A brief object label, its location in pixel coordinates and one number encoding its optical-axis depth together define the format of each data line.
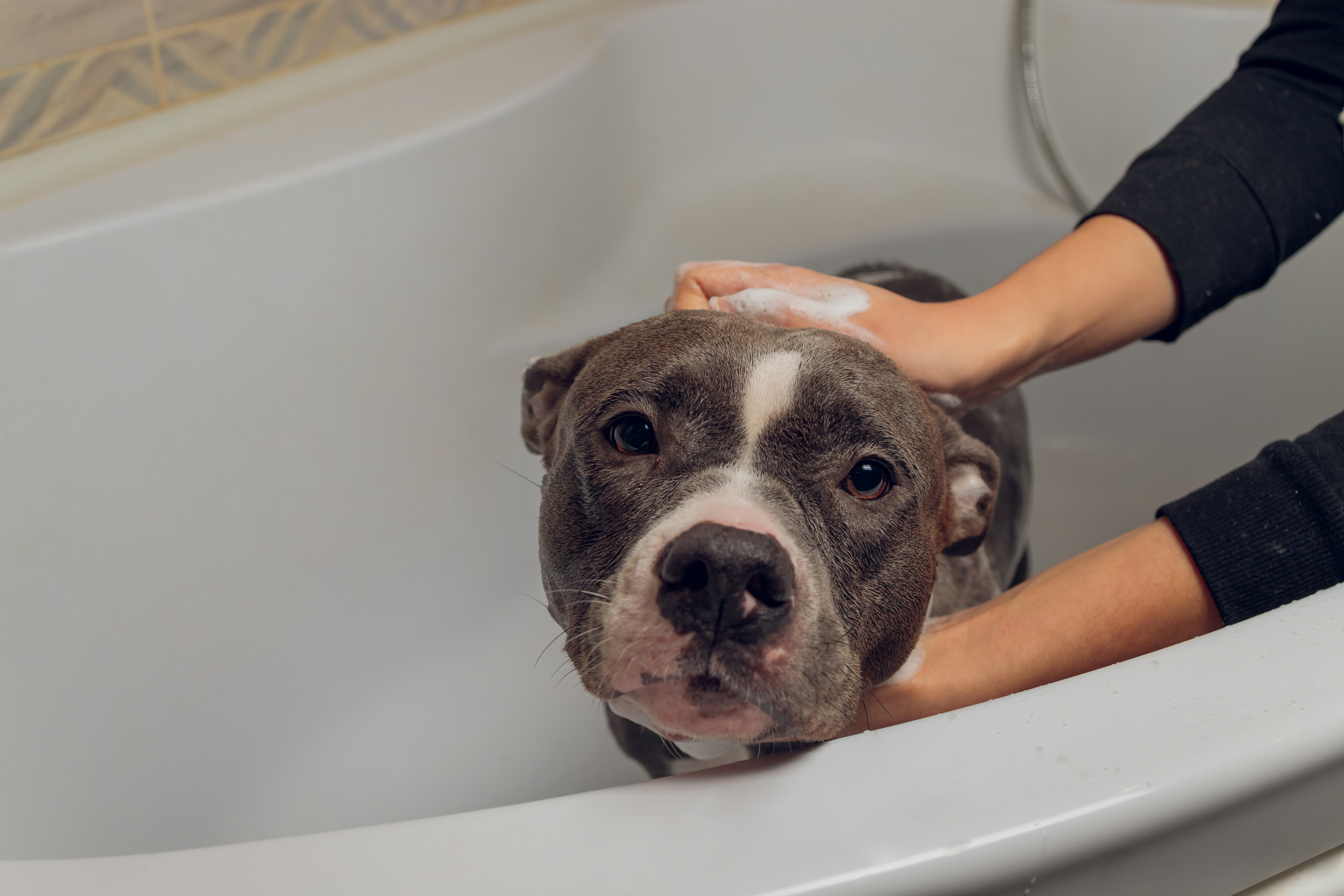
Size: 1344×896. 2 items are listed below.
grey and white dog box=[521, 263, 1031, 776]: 0.57
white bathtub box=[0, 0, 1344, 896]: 0.52
